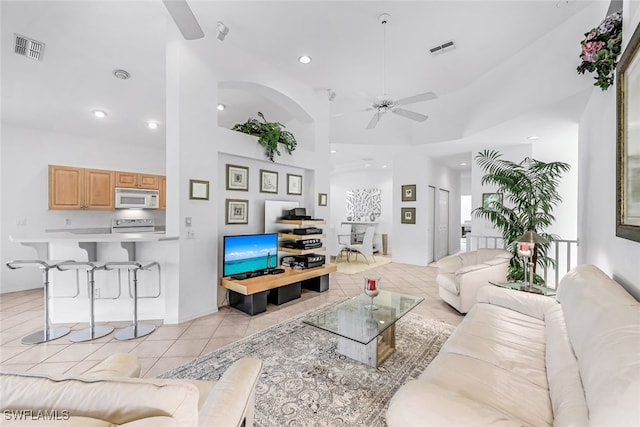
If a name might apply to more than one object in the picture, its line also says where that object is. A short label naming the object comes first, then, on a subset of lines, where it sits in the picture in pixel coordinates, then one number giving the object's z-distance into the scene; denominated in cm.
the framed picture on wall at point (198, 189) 305
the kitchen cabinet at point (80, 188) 459
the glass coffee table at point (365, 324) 204
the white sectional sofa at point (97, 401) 60
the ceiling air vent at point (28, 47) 277
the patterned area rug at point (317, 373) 162
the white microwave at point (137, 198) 520
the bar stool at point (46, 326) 255
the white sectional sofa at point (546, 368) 85
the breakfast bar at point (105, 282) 290
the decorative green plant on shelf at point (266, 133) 367
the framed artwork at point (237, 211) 354
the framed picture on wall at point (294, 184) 429
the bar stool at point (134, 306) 265
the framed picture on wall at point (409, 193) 643
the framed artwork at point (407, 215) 643
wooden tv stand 316
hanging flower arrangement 183
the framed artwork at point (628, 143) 147
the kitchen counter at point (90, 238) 263
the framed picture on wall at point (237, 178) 352
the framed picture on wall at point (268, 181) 390
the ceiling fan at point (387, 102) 297
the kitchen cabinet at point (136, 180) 534
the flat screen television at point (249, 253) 322
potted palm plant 351
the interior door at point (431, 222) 628
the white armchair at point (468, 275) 316
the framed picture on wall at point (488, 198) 513
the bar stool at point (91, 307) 260
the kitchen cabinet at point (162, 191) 593
